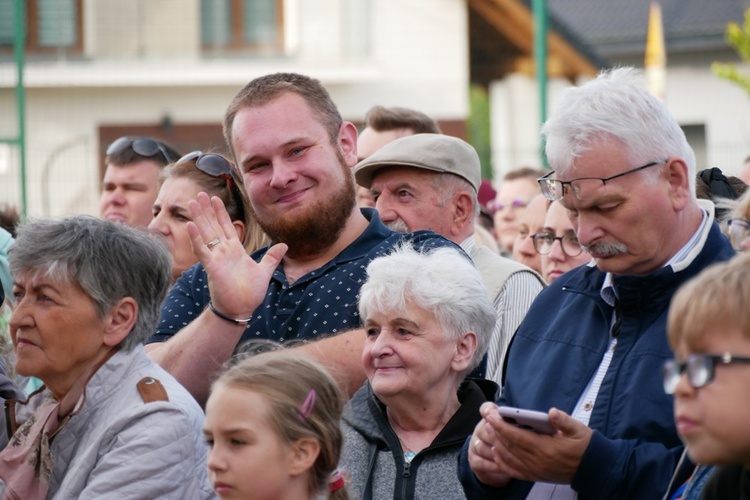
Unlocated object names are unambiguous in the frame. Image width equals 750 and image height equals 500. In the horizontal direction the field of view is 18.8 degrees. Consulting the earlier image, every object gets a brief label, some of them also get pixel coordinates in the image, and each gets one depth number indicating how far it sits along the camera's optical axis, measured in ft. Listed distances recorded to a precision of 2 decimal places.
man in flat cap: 31.92
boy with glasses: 14.13
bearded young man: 23.12
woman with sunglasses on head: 30.54
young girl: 18.72
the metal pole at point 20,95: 57.90
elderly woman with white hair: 21.92
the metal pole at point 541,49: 61.37
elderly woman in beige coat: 20.76
